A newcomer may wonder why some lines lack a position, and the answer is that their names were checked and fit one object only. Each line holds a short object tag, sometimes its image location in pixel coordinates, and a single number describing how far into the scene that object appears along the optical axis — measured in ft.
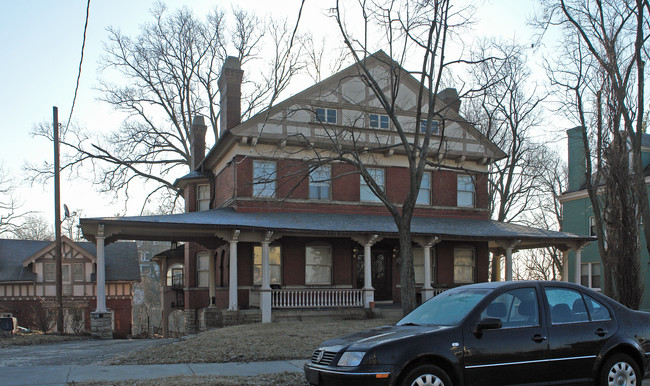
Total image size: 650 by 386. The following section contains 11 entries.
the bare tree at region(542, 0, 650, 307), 59.62
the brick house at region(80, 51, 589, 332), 69.67
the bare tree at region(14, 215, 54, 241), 218.59
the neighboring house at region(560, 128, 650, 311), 103.81
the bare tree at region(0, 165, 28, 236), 146.04
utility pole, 74.54
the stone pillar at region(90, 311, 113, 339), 63.46
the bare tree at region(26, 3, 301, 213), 125.59
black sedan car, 22.52
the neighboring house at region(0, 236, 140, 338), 121.60
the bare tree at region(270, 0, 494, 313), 44.73
